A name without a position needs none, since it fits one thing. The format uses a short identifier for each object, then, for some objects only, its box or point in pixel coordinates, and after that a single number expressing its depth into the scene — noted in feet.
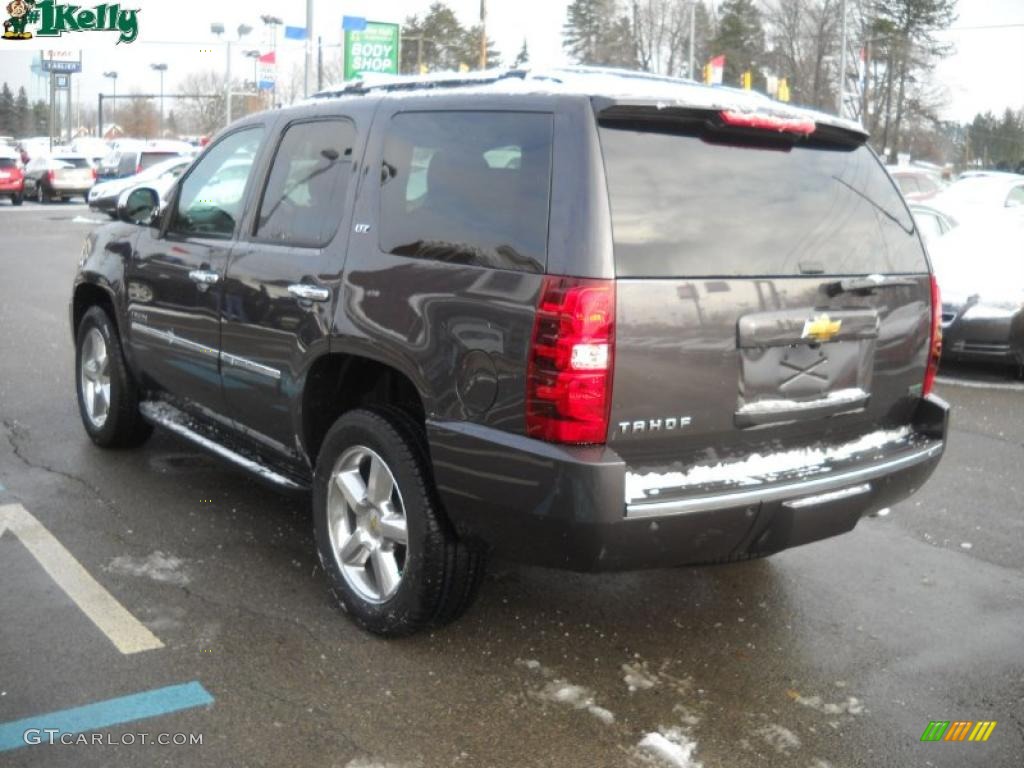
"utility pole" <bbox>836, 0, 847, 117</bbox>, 137.39
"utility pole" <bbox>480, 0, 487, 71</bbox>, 122.62
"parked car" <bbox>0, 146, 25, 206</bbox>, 111.75
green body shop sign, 108.17
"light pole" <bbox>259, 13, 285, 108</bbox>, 157.69
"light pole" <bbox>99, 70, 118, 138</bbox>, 326.36
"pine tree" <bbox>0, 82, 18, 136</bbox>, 400.26
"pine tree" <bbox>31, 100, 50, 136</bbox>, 439.22
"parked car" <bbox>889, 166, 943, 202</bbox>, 69.56
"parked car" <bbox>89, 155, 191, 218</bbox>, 85.56
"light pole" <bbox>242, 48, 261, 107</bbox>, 172.29
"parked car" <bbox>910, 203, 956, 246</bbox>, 41.68
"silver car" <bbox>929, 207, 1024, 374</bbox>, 30.99
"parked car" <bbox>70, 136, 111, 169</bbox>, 181.06
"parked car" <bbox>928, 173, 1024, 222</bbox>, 57.11
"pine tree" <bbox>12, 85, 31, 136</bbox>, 419.37
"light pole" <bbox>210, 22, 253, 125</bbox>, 157.69
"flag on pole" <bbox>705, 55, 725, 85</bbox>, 112.47
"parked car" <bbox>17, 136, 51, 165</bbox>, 219.82
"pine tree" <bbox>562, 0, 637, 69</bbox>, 222.28
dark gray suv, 10.80
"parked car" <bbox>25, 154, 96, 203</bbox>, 118.83
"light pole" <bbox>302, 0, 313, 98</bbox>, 83.25
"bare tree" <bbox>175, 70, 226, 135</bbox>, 260.21
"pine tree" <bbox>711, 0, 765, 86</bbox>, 220.64
